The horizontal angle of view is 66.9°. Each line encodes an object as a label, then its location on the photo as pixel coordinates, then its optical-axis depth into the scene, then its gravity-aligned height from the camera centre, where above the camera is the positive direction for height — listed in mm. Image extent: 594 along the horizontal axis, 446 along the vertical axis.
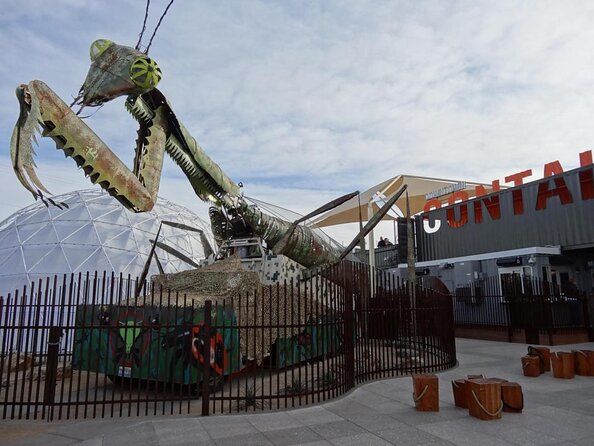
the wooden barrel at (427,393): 7043 -1410
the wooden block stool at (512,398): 6941 -1475
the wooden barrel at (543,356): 10297 -1257
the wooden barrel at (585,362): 9750 -1318
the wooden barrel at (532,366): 9852 -1403
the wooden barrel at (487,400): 6543 -1416
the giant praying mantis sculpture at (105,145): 6469 +3025
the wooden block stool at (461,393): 7184 -1451
